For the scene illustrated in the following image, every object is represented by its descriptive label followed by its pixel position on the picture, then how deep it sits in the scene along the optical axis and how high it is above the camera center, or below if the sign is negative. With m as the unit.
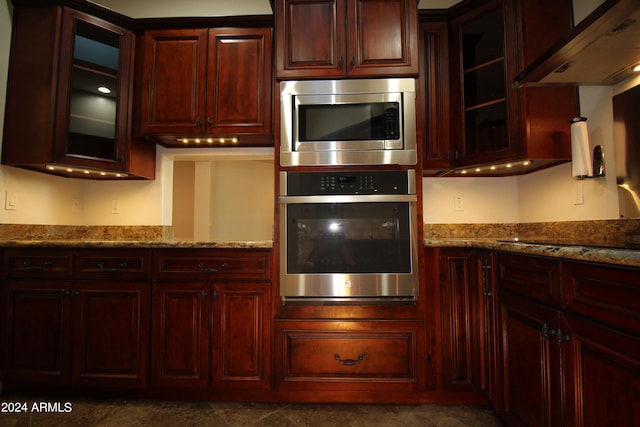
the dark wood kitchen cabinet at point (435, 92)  2.11 +0.94
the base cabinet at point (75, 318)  1.77 -0.50
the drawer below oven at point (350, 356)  1.71 -0.70
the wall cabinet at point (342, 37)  1.83 +1.14
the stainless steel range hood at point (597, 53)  0.93 +0.66
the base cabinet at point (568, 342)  0.85 -0.38
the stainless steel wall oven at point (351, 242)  1.73 -0.07
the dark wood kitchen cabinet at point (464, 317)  1.65 -0.48
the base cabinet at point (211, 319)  1.74 -0.50
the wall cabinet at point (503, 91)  1.78 +0.86
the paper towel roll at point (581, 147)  1.59 +0.42
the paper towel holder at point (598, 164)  1.60 +0.34
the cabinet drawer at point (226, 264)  1.77 -0.19
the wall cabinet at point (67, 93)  1.96 +0.89
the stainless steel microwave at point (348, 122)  1.78 +0.63
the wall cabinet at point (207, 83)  2.06 +0.98
